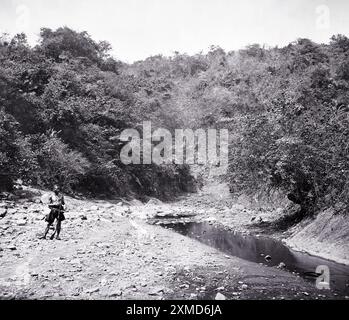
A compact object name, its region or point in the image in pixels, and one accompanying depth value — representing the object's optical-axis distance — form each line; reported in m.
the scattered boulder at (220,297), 8.15
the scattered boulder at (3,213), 14.45
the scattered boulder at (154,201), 31.89
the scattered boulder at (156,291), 8.28
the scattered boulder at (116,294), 8.04
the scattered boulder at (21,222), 13.59
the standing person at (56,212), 12.05
